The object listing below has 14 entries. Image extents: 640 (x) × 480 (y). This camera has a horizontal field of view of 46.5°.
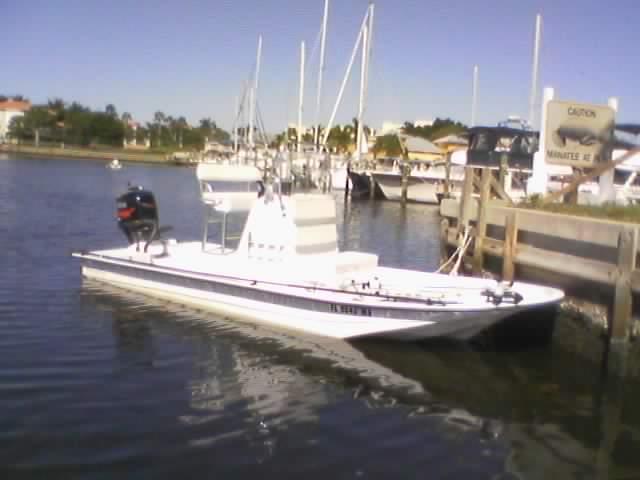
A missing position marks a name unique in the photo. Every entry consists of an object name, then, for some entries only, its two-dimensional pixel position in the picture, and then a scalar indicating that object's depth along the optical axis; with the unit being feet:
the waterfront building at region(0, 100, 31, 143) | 498.52
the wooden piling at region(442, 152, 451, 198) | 133.18
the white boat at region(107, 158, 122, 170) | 282.36
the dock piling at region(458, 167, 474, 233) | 54.90
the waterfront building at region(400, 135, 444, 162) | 245.65
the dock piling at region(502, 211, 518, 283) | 46.26
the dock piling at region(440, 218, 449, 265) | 59.86
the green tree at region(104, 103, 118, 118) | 510.99
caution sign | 52.95
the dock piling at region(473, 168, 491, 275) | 51.16
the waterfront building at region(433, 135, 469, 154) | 233.96
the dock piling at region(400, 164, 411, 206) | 175.83
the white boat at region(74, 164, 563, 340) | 39.55
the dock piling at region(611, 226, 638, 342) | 36.86
